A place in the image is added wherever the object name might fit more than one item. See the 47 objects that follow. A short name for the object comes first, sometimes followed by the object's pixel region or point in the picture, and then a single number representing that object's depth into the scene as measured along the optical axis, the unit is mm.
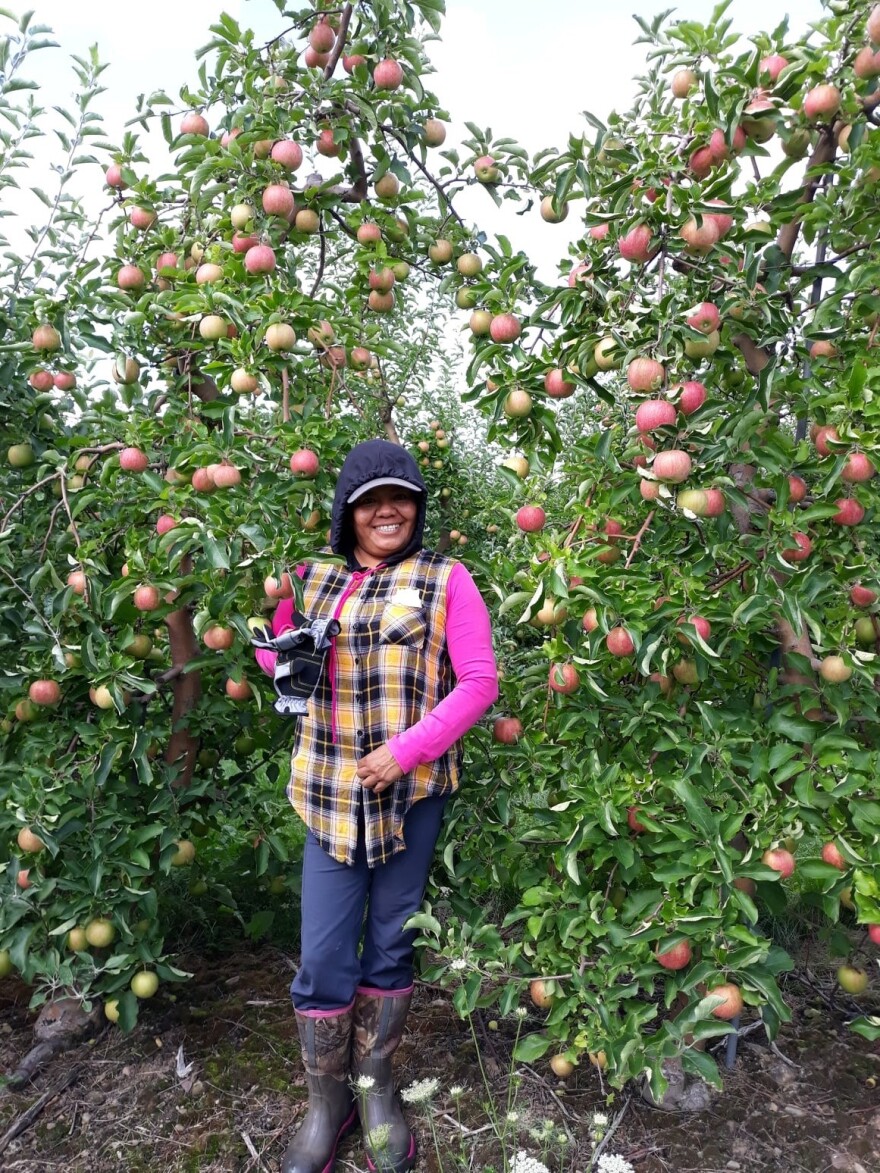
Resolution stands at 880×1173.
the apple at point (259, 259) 2043
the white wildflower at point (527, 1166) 1541
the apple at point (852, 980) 2055
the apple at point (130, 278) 2375
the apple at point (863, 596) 1664
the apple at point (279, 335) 1939
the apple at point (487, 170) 2371
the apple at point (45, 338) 2395
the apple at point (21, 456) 2471
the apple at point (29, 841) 2102
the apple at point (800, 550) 1704
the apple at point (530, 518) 2025
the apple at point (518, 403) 1951
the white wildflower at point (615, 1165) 1477
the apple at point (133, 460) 2152
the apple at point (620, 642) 1741
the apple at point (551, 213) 2238
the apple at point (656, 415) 1624
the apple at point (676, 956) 1729
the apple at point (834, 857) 1713
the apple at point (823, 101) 1656
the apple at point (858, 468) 1614
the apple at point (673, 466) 1624
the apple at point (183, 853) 2355
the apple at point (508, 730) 2135
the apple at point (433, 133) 2531
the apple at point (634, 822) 1817
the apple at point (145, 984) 2289
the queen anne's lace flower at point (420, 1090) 1538
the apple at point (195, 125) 2447
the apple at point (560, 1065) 2002
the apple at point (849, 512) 1660
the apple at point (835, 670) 1723
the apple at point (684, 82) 1900
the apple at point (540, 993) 1897
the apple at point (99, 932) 2211
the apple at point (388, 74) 2348
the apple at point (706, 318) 1660
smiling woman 1916
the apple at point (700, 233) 1620
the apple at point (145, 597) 2059
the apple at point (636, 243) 1635
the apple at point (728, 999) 1661
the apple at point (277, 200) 2104
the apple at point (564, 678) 1855
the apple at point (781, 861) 1713
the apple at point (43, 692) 2166
